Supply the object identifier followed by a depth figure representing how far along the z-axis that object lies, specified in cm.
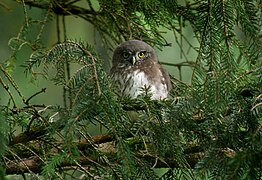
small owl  710
